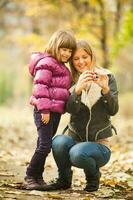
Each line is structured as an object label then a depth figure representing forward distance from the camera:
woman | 5.63
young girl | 5.68
